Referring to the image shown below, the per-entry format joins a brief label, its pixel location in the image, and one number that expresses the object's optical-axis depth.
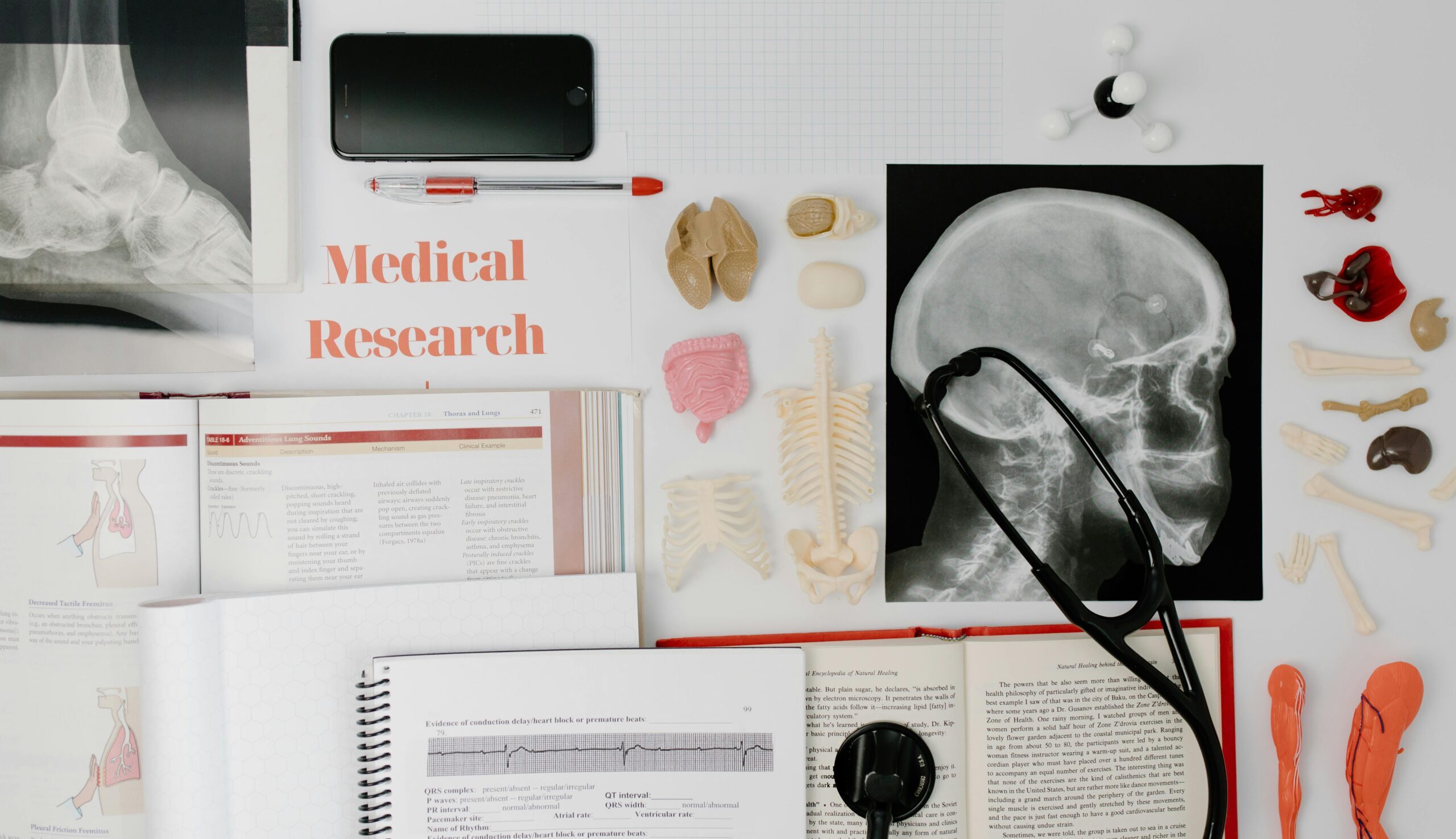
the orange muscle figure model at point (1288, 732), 1.05
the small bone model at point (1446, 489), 1.08
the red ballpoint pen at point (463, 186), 1.00
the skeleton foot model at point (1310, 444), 1.07
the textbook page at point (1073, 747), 1.03
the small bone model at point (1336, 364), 1.06
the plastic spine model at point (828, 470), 1.01
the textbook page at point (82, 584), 0.98
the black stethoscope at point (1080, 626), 0.96
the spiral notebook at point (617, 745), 0.99
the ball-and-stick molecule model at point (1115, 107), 1.00
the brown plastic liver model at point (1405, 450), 1.05
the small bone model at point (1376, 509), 1.07
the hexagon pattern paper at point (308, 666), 0.96
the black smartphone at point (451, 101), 1.01
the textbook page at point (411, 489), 1.00
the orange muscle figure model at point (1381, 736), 1.05
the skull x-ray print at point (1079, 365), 1.05
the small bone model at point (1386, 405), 1.07
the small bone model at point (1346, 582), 1.07
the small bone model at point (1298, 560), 1.08
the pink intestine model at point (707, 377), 1.01
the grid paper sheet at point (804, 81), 1.04
